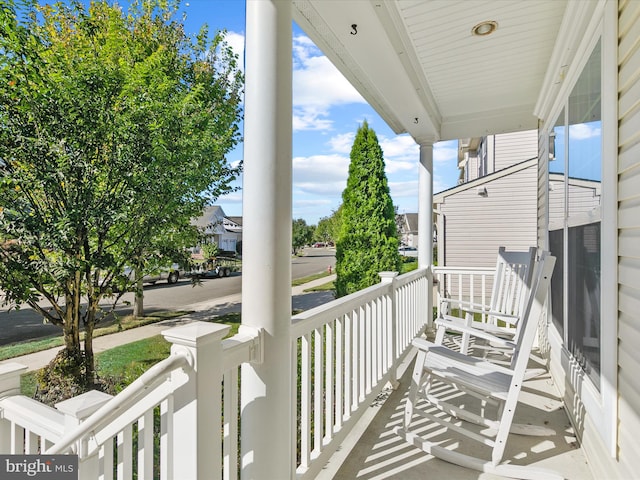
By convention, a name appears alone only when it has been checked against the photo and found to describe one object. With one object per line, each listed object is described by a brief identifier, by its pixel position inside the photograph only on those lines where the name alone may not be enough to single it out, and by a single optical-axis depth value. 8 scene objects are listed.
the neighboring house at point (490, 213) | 7.53
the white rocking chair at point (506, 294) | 2.86
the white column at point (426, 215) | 4.41
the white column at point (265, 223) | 1.22
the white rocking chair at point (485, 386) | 1.83
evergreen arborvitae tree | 6.22
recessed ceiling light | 2.36
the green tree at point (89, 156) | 4.08
